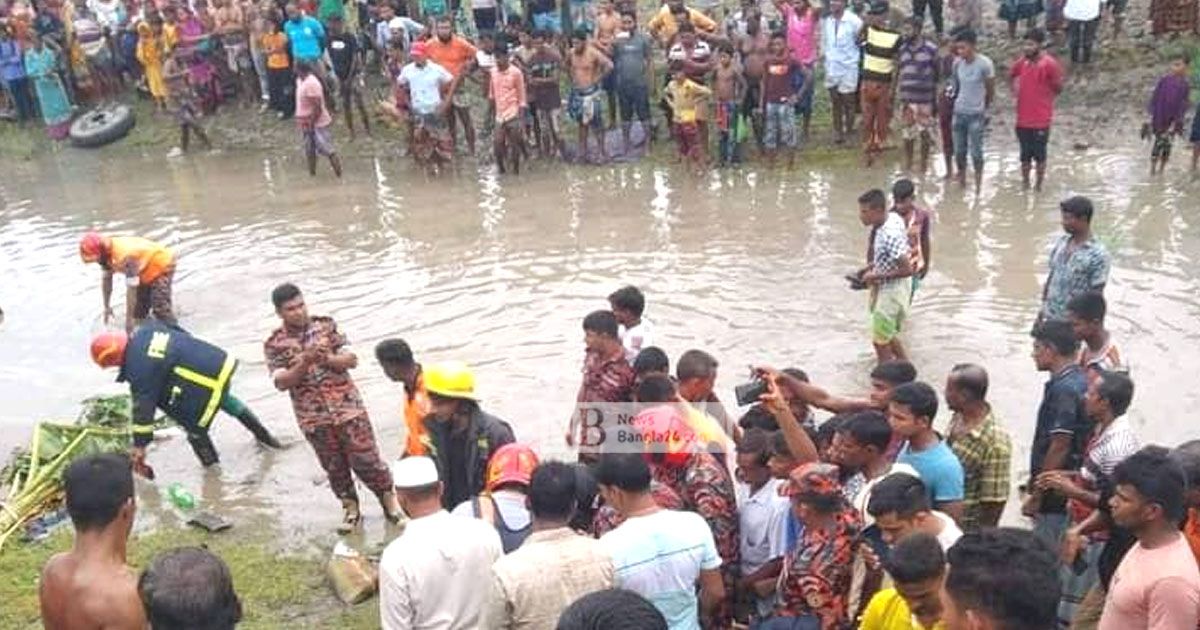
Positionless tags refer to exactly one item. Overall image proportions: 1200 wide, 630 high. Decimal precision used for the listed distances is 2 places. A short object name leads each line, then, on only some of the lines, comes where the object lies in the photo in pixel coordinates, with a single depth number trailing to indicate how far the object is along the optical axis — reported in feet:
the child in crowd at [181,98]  57.16
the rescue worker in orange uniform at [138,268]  32.01
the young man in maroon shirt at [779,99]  45.19
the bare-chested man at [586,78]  47.93
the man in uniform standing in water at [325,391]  22.41
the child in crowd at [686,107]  45.29
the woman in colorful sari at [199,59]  58.65
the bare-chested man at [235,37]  58.34
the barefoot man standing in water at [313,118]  48.93
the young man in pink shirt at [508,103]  47.60
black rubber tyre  60.80
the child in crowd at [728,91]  45.65
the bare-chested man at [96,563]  13.07
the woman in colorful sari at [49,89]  60.75
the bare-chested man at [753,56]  46.46
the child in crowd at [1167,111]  40.65
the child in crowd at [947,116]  42.57
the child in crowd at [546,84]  48.96
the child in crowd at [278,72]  55.57
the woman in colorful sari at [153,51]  59.52
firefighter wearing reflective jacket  24.91
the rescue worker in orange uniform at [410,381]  20.53
